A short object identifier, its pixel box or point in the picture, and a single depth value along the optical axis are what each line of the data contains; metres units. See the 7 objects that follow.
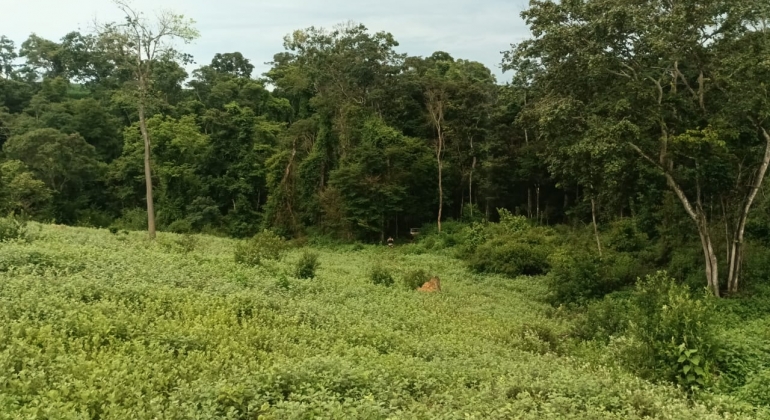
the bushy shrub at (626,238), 22.70
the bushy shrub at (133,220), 38.84
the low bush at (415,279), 16.75
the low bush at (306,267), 14.81
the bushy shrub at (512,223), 26.70
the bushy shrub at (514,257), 22.41
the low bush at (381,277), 16.41
